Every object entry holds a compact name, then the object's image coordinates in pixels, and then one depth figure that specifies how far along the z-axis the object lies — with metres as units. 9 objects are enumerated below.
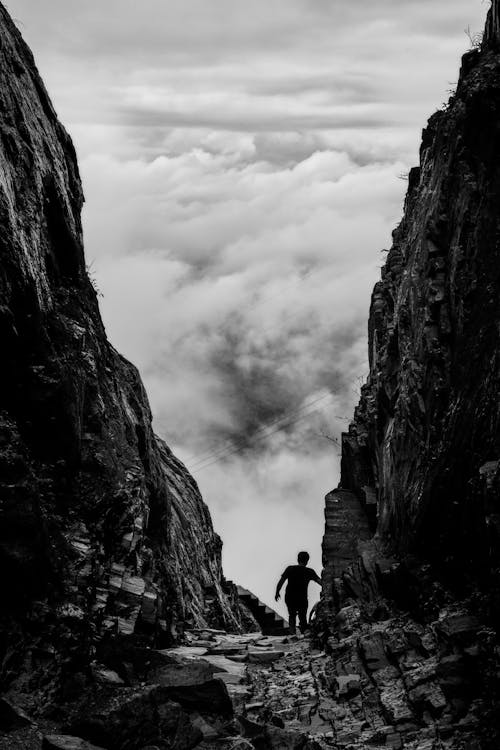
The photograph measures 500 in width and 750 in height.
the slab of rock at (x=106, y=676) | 12.46
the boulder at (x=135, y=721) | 10.71
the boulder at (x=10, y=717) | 10.48
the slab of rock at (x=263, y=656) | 17.28
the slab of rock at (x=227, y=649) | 17.45
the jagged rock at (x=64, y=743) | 10.09
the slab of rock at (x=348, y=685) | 13.45
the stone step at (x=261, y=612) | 33.81
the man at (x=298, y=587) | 21.19
